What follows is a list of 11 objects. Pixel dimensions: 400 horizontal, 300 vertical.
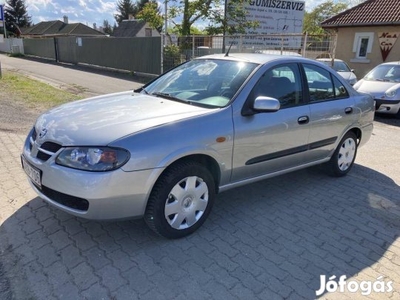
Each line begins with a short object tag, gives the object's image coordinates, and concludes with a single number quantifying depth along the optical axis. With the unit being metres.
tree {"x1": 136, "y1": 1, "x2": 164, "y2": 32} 17.02
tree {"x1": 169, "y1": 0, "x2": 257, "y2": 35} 16.52
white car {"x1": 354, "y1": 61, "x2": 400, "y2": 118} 9.33
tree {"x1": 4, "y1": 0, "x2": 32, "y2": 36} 62.50
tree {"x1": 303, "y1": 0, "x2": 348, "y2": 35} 45.12
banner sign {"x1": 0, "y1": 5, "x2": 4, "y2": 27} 13.24
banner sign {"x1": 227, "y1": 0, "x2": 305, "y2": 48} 18.92
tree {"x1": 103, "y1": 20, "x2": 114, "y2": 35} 75.02
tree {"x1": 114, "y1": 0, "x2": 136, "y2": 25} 67.06
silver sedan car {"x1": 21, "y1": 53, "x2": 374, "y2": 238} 2.73
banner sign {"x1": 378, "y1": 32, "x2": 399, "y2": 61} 17.09
